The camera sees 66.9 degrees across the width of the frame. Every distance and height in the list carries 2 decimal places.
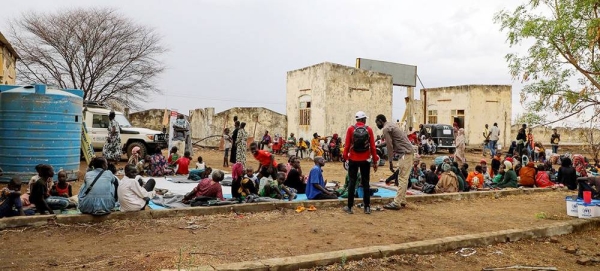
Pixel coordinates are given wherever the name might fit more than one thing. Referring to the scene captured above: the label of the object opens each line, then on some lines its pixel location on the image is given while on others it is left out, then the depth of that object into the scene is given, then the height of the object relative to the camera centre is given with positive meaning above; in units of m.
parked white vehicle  14.34 +0.08
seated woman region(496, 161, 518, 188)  10.59 -0.87
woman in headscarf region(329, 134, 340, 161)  17.92 -0.32
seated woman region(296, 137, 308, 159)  18.88 -0.33
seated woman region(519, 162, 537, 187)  11.04 -0.81
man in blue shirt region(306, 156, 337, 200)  7.88 -0.83
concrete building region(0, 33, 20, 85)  17.97 +3.12
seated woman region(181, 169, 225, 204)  7.45 -0.83
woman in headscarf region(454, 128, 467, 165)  13.15 -0.18
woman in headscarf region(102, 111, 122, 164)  11.97 -0.22
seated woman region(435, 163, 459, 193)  9.38 -0.87
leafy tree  9.02 +1.98
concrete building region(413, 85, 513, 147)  27.52 +2.04
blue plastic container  9.14 +0.09
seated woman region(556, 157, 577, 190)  10.57 -0.71
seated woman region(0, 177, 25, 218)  5.80 -0.91
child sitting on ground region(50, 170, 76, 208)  7.08 -0.85
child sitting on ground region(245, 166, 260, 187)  8.42 -0.70
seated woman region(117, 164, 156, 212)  6.15 -0.77
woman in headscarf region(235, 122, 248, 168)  12.55 -0.17
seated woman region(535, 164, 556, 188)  10.95 -0.89
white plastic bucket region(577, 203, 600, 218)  6.89 -1.01
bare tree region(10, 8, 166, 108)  22.20 +4.15
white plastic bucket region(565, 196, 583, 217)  7.21 -1.01
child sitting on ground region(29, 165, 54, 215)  6.12 -0.83
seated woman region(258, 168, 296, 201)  8.09 -0.91
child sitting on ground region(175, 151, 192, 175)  11.70 -0.70
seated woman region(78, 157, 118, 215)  5.91 -0.74
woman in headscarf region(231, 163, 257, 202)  7.91 -0.86
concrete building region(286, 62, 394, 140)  20.58 +2.03
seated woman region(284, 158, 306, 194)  9.14 -0.83
